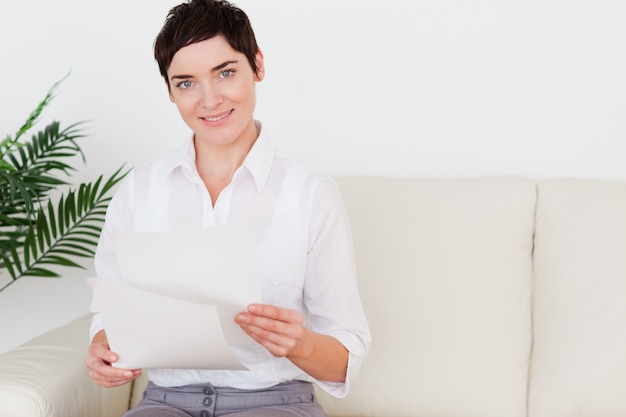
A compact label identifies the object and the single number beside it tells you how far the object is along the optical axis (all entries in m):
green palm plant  2.10
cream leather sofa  1.96
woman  1.59
